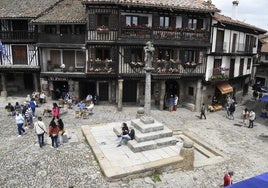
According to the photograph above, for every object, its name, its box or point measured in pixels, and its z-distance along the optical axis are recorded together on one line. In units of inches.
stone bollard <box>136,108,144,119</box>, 697.6
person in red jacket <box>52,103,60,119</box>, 732.0
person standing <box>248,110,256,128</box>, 812.0
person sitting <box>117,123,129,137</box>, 564.7
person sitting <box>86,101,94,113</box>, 821.5
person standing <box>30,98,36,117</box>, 757.4
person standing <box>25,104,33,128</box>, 666.2
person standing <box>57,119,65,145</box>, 558.1
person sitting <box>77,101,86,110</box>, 799.1
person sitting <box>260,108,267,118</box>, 969.6
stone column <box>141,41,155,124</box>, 578.6
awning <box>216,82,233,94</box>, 1035.9
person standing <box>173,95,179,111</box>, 956.1
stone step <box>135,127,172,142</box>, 557.3
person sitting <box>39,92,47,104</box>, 930.1
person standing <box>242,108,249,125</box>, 860.0
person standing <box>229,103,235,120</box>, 900.0
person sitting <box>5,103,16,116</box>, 770.2
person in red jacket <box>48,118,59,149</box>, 527.6
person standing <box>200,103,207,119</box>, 867.1
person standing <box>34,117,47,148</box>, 531.4
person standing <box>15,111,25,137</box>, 600.4
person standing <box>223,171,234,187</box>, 416.8
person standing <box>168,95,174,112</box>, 951.0
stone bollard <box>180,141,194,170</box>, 489.1
